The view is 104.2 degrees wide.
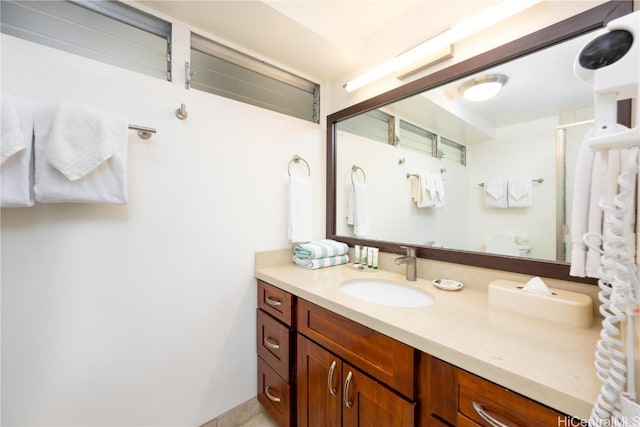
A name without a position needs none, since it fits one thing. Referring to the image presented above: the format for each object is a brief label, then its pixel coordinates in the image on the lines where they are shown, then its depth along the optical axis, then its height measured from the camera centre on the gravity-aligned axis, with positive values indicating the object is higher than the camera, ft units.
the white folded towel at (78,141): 2.85 +0.83
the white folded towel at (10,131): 2.56 +0.82
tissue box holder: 2.49 -1.03
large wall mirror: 3.07 +0.87
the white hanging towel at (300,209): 5.21 +0.00
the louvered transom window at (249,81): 4.39 +2.58
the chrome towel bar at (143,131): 3.41 +1.12
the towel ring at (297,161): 5.36 +1.06
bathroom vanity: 1.81 -1.40
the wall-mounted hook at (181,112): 3.93 +1.54
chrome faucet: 4.17 -0.90
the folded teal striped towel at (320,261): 4.95 -1.08
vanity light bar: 3.15 +2.54
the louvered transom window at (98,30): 3.11 +2.49
